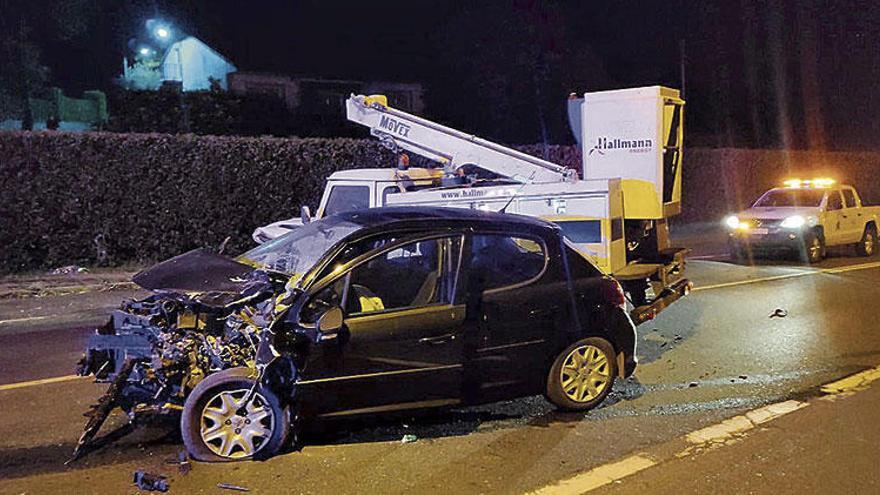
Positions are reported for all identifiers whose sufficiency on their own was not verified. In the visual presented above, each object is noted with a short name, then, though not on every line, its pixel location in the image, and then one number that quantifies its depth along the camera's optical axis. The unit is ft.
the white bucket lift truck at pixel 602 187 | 26.40
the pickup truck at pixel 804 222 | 48.49
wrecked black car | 16.33
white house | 91.66
